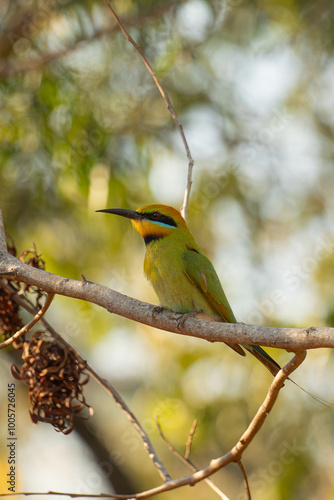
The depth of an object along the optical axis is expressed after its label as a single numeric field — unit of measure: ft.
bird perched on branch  19.22
